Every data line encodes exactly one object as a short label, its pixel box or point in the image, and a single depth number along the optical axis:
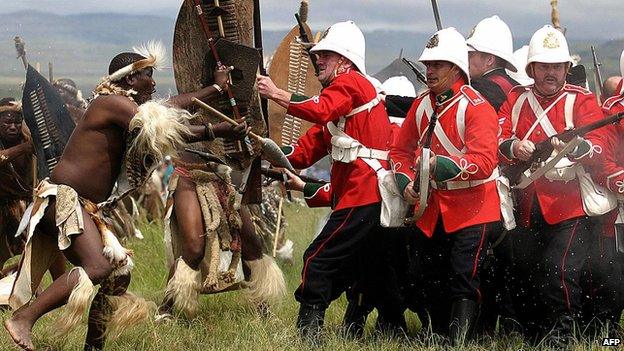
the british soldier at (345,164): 15.05
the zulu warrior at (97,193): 13.81
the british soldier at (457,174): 13.91
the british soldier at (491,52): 16.00
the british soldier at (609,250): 14.57
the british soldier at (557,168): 14.41
